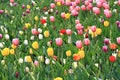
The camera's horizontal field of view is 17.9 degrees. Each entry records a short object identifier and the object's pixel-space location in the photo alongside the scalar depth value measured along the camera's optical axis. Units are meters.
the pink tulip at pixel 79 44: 3.94
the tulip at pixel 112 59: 3.62
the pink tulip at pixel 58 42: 4.10
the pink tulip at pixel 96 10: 5.21
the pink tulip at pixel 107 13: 4.98
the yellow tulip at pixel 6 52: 4.08
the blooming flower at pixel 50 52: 3.86
